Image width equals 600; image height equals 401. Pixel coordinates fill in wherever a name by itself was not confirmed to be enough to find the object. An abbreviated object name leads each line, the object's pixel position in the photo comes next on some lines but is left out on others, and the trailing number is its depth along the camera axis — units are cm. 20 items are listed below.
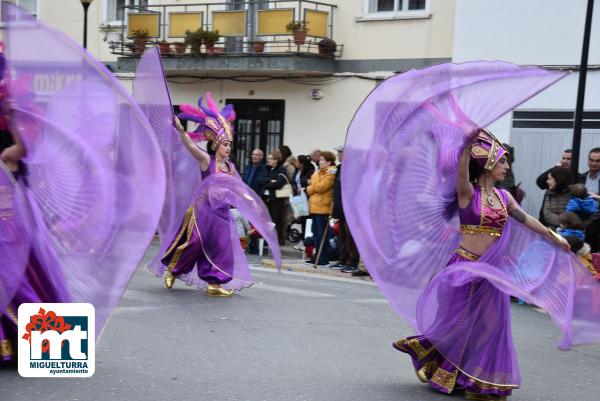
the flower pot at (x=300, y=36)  2017
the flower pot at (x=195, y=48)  2172
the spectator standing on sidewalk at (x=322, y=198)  1440
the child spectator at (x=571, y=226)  1020
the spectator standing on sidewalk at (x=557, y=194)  1143
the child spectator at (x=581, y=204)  1101
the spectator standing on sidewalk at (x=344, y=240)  1378
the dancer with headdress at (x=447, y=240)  618
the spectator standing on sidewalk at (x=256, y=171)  1648
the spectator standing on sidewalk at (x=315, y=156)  1590
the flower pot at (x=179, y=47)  2211
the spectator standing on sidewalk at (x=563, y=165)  1286
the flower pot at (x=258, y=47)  2105
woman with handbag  1619
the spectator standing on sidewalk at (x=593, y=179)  1144
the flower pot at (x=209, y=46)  2169
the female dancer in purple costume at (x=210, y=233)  1027
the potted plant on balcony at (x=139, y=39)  2281
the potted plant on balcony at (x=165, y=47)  2233
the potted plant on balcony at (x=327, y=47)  2031
